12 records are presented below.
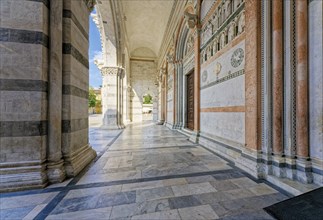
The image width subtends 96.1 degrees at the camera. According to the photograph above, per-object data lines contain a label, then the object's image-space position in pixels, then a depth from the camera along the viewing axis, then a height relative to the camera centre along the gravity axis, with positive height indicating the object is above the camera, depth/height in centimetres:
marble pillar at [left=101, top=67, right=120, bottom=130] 884 +84
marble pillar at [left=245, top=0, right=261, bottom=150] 254 +63
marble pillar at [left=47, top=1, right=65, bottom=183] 223 +20
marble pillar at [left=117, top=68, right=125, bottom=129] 926 +93
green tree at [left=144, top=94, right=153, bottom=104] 2934 +236
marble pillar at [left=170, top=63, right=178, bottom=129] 901 +93
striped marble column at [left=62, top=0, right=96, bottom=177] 246 +43
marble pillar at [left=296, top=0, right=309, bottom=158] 209 +51
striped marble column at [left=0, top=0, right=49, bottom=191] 201 +27
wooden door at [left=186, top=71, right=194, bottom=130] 718 +51
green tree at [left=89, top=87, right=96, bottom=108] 3634 +248
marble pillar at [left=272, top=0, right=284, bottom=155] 231 +51
